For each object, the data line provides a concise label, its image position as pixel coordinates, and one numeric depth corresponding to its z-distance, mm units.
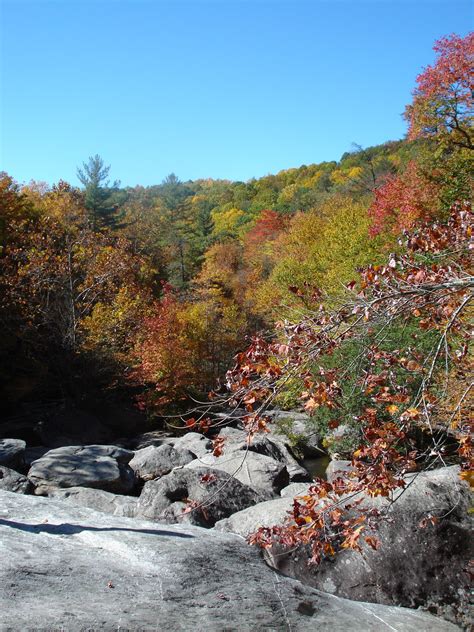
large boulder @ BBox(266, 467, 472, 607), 7871
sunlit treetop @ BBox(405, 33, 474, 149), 19812
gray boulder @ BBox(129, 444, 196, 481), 13672
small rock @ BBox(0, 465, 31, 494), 11391
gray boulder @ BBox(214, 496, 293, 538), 8766
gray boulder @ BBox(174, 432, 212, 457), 16359
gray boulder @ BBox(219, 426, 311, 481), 14750
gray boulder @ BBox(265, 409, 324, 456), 18188
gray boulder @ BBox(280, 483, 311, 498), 11293
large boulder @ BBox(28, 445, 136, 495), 12125
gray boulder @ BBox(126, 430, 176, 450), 19391
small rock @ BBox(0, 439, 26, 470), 13664
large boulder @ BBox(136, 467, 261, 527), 9487
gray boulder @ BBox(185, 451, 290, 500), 12047
